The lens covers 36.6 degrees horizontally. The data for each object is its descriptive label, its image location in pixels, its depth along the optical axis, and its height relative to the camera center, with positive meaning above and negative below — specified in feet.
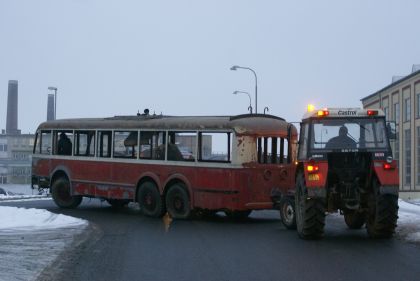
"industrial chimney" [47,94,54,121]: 334.11 +30.12
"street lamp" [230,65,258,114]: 140.87 +19.11
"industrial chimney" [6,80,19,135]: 322.14 +27.71
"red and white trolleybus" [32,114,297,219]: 56.95 +0.10
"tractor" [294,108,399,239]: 42.57 +0.25
